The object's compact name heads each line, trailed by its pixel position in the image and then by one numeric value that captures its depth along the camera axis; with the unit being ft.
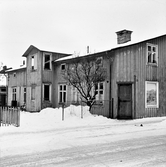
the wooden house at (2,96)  122.43
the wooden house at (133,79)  62.23
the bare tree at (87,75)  64.49
